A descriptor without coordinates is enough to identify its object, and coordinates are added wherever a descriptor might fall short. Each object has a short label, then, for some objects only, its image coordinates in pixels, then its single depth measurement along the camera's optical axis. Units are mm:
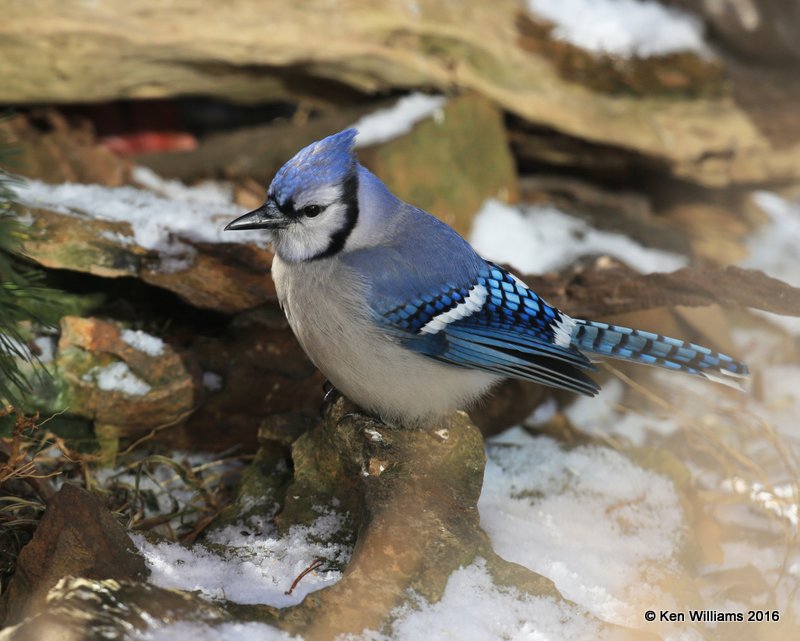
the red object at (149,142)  8344
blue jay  4711
